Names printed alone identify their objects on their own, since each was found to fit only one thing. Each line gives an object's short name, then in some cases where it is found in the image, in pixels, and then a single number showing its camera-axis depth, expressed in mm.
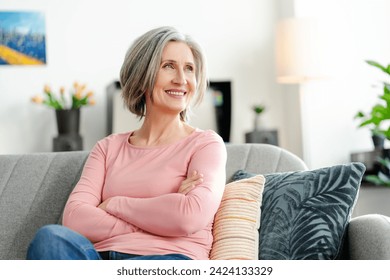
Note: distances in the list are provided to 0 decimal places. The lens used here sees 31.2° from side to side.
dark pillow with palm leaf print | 1872
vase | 5207
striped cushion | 1913
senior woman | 1860
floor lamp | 4961
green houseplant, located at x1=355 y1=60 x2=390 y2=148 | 2951
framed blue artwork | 5465
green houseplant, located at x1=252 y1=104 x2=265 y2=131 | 5426
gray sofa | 2242
